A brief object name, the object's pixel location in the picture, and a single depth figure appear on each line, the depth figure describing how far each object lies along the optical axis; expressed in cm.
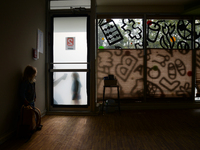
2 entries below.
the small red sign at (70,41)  376
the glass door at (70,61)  376
